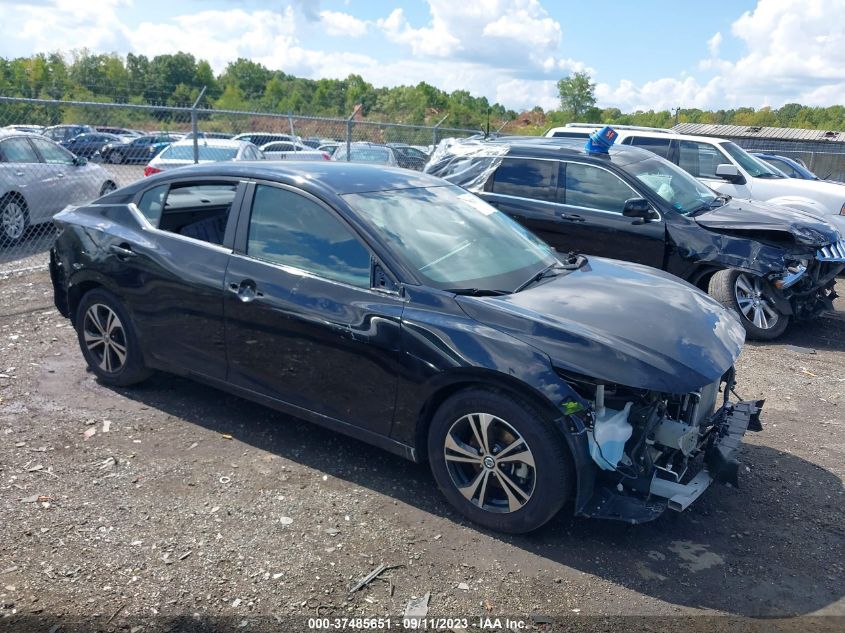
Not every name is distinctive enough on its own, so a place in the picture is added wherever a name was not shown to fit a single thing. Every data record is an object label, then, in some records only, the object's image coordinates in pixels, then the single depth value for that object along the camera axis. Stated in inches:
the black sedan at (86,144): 477.4
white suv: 434.0
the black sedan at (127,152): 465.3
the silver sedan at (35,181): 389.4
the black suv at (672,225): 277.3
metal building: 906.7
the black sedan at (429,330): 135.3
